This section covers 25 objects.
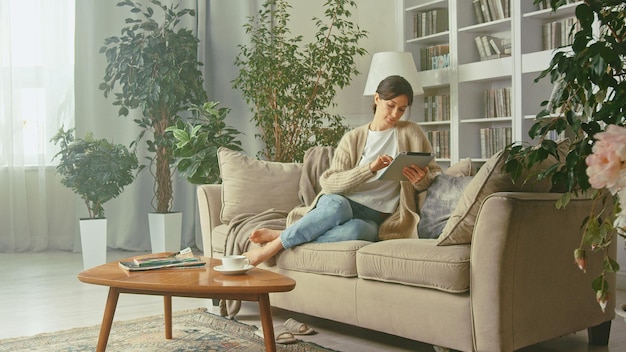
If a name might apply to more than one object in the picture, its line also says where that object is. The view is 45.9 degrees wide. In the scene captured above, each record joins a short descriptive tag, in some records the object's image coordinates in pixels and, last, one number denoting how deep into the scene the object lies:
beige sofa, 2.40
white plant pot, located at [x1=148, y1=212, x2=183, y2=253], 5.07
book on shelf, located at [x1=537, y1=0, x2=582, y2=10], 4.41
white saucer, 2.52
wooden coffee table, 2.31
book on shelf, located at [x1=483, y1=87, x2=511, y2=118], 4.90
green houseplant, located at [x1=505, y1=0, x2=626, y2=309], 1.07
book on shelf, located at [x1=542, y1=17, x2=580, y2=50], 4.49
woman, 3.12
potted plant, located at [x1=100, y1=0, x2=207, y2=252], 5.29
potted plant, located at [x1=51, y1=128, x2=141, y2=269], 4.82
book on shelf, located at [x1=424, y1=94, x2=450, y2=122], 5.33
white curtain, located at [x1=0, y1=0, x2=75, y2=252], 5.72
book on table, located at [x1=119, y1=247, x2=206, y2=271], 2.63
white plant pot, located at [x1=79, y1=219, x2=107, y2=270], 4.84
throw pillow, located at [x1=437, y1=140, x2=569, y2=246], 2.54
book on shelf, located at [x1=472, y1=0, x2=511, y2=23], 4.86
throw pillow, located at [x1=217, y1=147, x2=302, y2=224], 3.66
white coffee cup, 2.53
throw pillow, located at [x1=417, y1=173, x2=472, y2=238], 2.97
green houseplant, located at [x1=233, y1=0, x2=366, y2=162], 5.31
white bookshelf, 4.61
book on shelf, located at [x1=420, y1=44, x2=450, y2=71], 5.32
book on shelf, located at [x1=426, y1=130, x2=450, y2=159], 5.38
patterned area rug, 2.83
